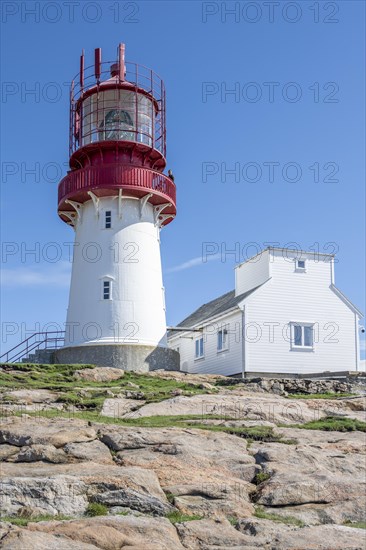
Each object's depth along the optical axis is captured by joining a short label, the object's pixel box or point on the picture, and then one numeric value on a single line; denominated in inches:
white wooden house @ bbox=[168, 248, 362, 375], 1460.4
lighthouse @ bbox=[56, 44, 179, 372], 1358.3
